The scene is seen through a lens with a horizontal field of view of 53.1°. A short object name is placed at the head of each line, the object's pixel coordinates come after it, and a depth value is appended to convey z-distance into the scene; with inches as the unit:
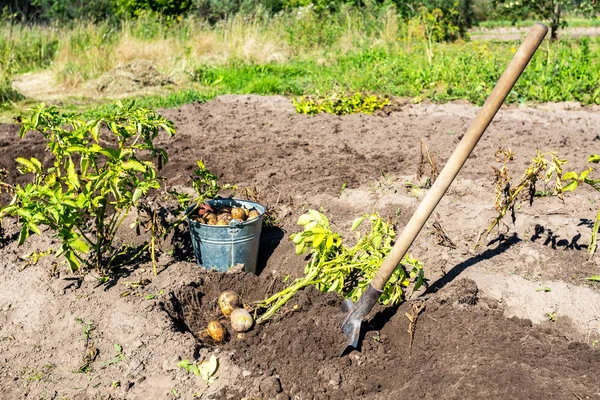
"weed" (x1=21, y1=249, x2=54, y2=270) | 138.9
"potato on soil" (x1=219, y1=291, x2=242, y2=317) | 128.6
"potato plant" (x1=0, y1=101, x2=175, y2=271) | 110.1
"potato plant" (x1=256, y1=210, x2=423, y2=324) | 116.0
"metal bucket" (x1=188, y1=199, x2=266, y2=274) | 137.9
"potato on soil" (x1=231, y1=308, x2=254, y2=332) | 122.6
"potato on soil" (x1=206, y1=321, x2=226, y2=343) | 121.4
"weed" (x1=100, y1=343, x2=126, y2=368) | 113.8
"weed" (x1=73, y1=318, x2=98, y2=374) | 113.4
